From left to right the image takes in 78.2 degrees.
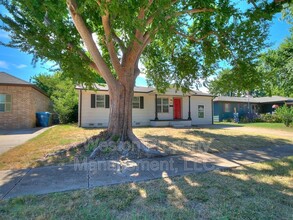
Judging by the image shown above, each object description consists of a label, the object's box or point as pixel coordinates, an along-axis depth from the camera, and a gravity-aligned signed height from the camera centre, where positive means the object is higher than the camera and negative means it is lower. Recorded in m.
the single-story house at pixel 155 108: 14.55 +0.49
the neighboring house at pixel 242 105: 24.82 +1.25
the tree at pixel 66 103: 16.90 +0.98
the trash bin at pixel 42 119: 15.12 -0.51
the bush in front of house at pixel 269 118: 22.11 -0.54
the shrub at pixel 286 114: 15.60 -0.06
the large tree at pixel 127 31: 4.47 +2.78
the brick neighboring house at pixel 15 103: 12.82 +0.70
